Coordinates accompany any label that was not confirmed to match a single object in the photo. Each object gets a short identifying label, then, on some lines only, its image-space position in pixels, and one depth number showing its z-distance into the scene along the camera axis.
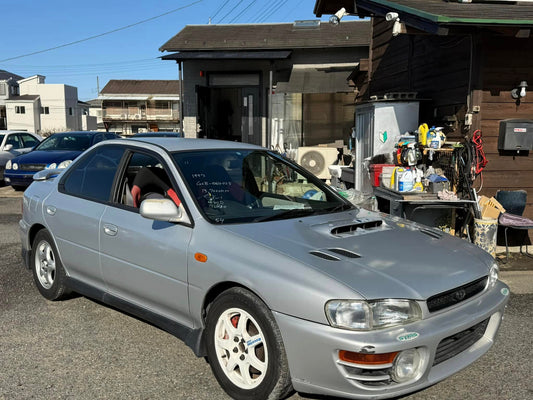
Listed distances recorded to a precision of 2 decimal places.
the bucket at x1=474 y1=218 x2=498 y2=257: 6.31
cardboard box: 6.45
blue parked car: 11.52
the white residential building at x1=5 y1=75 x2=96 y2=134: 55.28
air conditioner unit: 12.95
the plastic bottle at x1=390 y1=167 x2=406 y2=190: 6.90
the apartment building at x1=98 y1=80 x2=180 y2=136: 56.19
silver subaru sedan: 2.59
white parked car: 14.05
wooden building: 6.33
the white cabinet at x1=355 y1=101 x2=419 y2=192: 8.10
